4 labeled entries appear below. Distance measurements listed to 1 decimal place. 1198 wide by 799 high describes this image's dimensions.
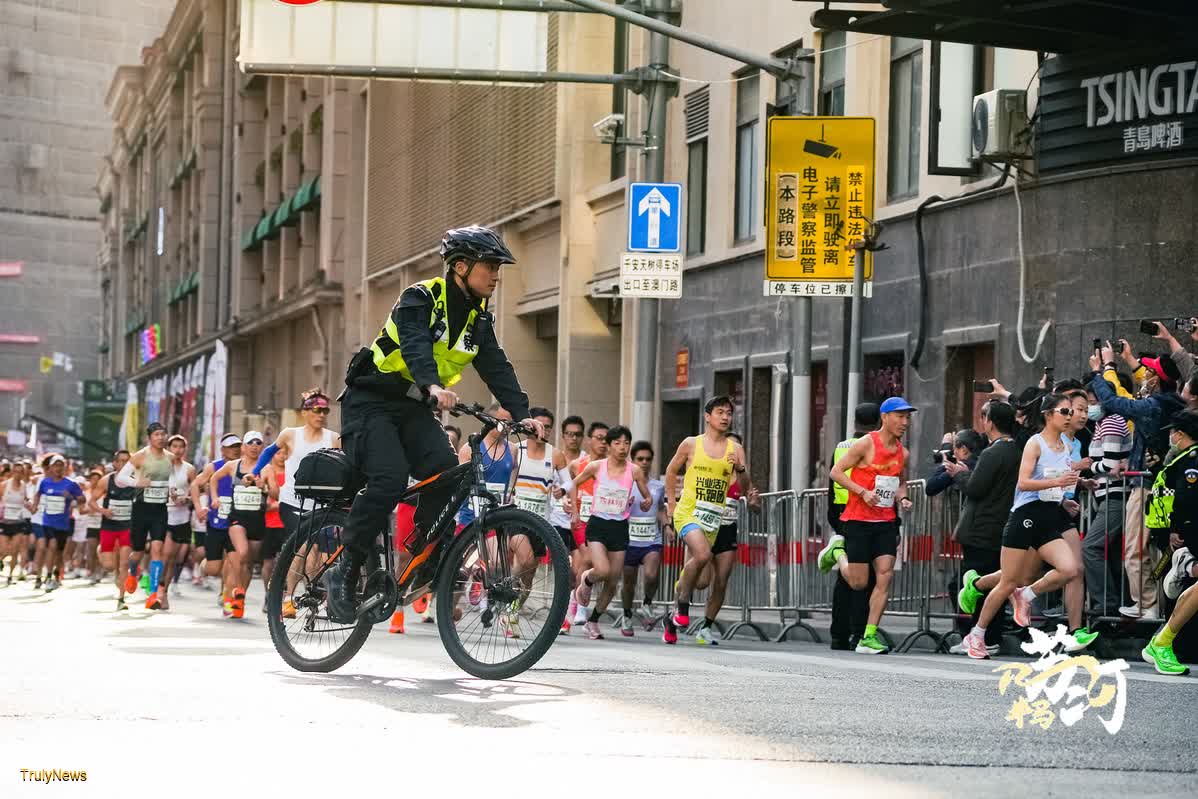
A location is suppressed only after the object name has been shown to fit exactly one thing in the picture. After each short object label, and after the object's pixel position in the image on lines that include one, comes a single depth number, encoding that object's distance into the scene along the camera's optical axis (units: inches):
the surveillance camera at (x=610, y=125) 920.3
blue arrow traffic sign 823.1
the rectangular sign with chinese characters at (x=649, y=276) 820.0
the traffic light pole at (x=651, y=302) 837.8
